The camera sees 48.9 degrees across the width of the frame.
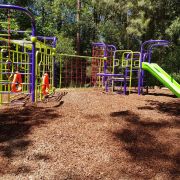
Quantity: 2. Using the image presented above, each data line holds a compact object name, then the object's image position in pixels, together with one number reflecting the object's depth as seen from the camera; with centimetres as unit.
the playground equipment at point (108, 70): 665
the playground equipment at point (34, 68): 456
